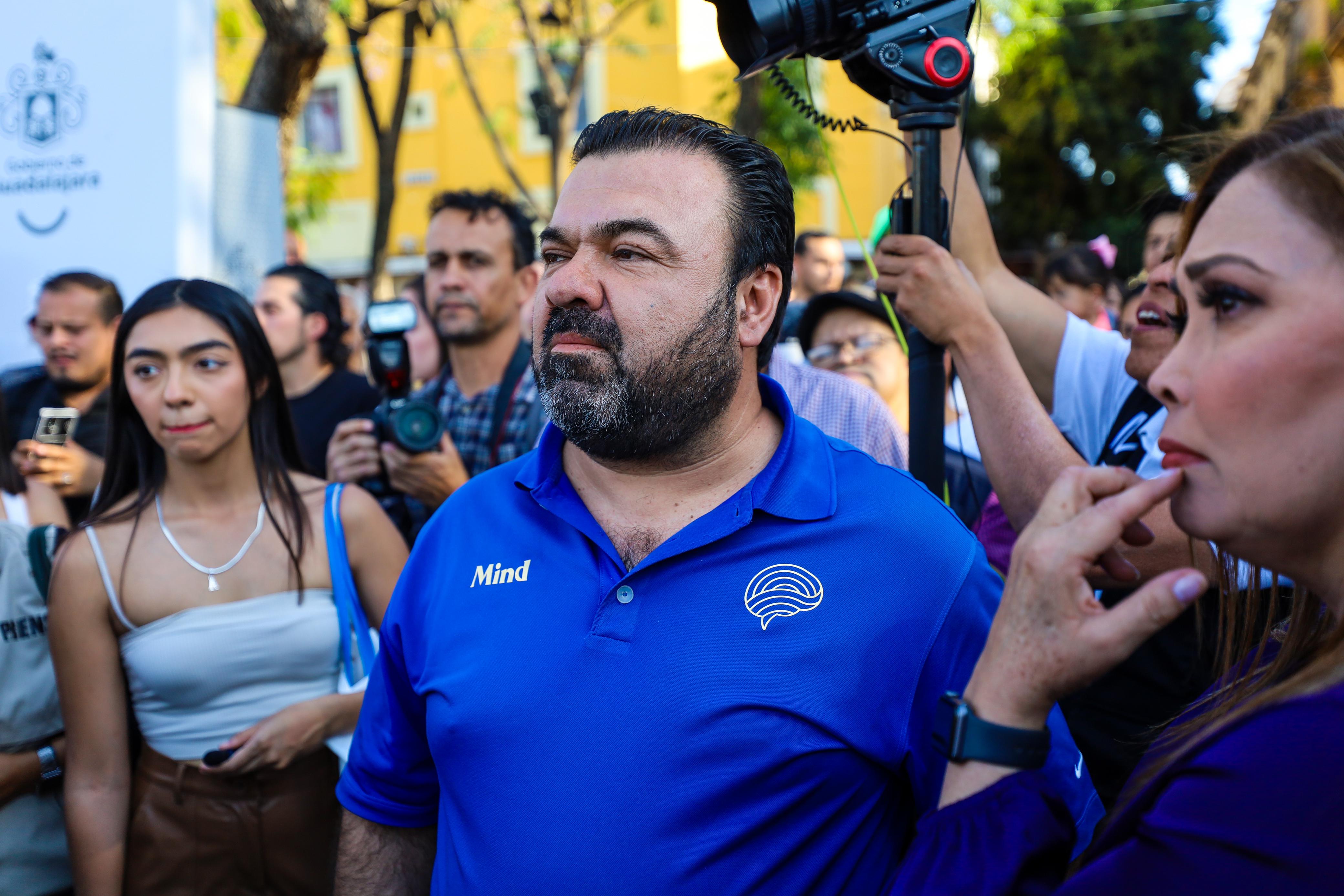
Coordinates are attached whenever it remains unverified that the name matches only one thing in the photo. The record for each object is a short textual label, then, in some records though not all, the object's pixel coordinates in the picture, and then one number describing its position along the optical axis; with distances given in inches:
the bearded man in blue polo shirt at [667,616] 59.2
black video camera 75.0
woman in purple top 37.7
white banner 178.5
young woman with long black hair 99.0
